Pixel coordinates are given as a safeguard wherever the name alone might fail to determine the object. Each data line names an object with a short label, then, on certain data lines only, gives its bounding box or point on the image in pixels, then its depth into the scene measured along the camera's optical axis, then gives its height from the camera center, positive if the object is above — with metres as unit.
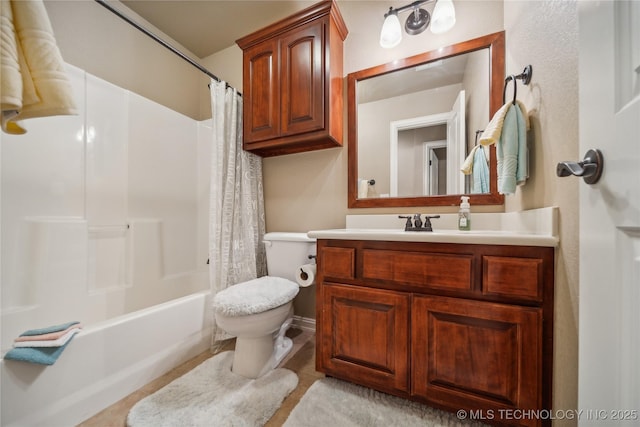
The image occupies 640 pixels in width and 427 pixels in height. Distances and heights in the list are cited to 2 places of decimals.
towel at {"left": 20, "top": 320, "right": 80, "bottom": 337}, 0.90 -0.48
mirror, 1.28 +0.57
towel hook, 0.94 +0.59
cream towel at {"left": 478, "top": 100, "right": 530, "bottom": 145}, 0.95 +0.37
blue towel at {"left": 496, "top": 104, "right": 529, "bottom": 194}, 0.93 +0.27
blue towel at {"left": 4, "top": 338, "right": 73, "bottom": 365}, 0.80 -0.52
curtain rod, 1.12 +1.05
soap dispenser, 1.20 -0.02
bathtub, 0.81 -0.67
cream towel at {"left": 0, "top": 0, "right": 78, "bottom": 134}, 0.62 +0.43
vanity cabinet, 0.78 -0.44
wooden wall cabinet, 1.43 +0.89
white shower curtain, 1.49 +0.07
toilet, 1.12 -0.53
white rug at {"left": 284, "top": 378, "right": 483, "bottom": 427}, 0.93 -0.87
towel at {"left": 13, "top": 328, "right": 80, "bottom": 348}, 0.84 -0.49
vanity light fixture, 1.29 +1.17
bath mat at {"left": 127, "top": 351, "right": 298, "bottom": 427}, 0.93 -0.86
